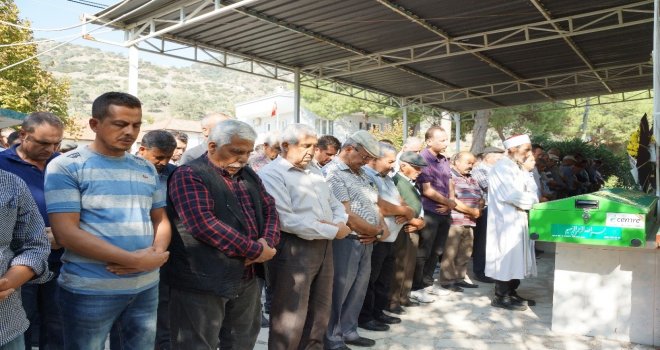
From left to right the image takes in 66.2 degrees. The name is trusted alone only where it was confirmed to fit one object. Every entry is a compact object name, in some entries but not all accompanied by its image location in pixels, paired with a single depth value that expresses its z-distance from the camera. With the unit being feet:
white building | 114.21
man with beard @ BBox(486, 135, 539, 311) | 17.49
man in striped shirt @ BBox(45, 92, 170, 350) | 7.32
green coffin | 12.97
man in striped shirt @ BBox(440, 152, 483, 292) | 20.39
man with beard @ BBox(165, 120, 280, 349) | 8.36
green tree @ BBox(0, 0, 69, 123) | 40.70
